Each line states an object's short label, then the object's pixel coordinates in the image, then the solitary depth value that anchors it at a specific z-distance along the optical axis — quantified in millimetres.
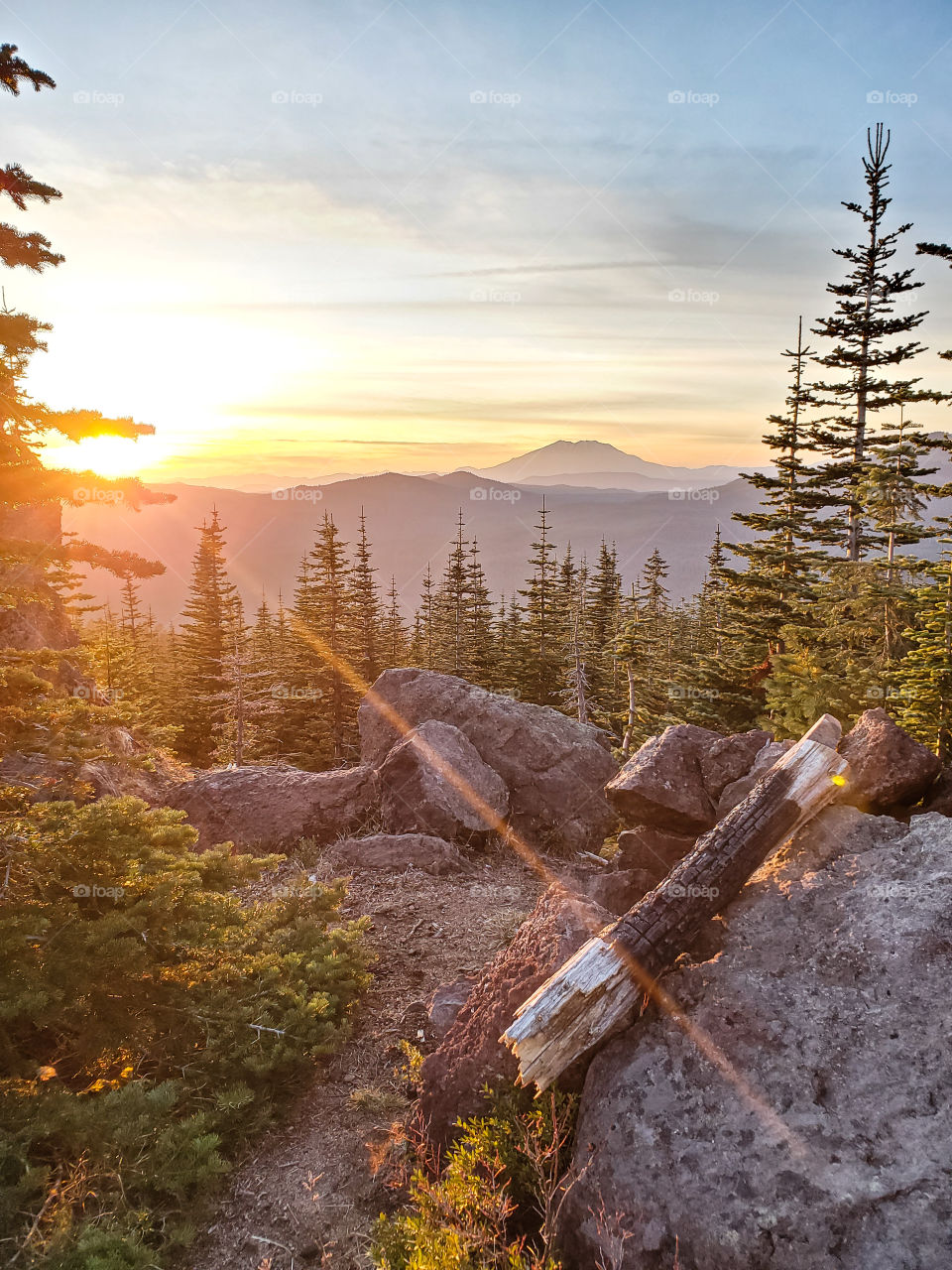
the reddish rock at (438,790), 13688
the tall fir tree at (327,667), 37062
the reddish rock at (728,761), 10438
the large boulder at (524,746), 14953
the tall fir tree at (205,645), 39406
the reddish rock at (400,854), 12500
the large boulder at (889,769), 8078
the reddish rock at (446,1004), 7523
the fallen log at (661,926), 5844
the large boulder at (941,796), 8188
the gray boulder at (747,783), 9906
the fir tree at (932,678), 12469
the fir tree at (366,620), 40750
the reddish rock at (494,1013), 6262
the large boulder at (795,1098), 4449
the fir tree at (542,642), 40625
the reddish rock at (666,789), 10227
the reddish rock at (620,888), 8867
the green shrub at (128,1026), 5305
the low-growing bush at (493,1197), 4652
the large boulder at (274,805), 13539
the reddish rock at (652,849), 9961
